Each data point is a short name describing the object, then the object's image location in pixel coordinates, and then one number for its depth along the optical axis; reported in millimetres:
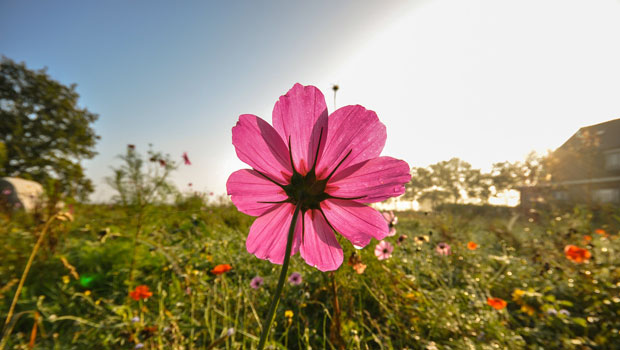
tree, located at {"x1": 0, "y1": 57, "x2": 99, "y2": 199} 16766
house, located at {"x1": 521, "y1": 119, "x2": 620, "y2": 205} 18219
